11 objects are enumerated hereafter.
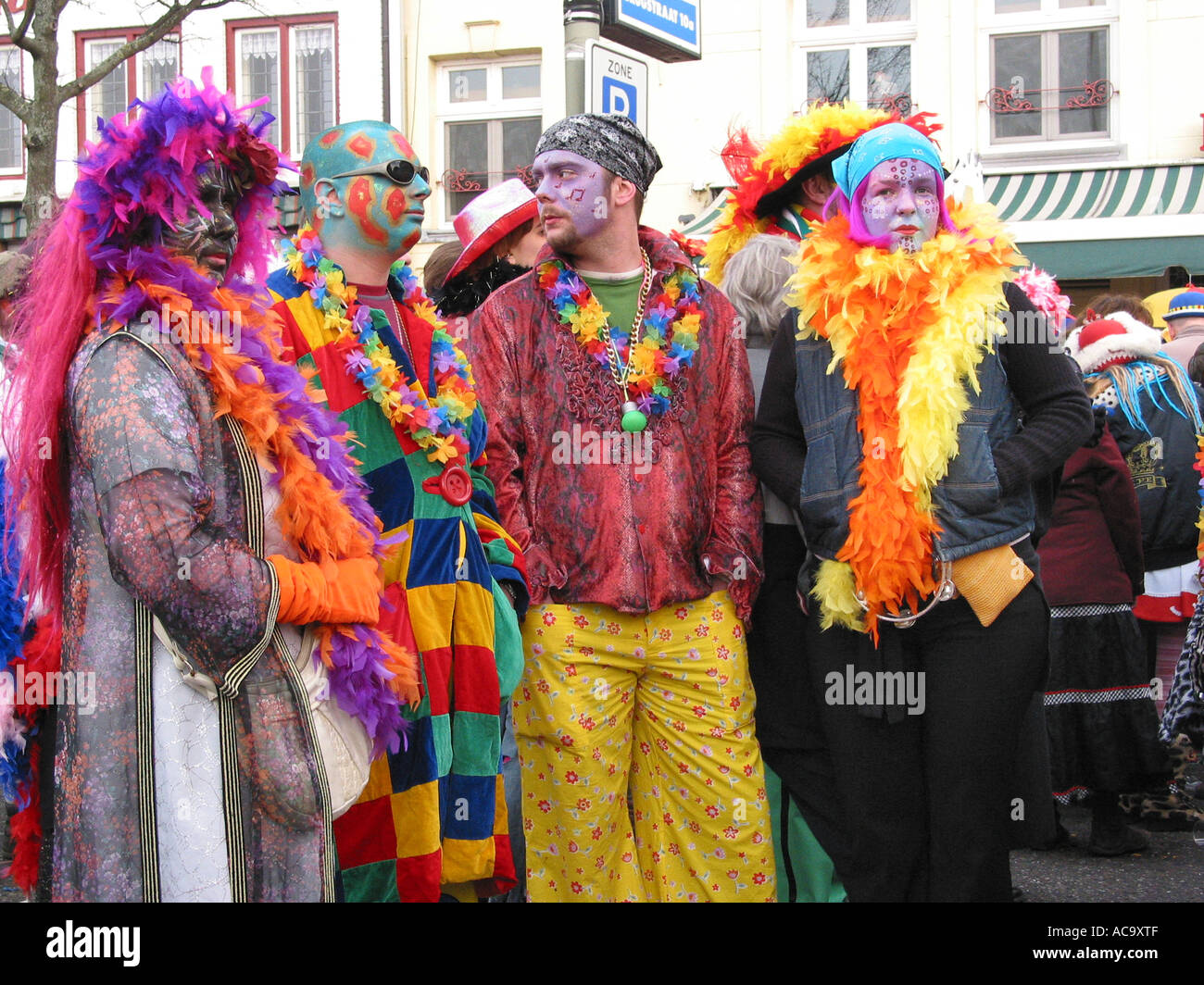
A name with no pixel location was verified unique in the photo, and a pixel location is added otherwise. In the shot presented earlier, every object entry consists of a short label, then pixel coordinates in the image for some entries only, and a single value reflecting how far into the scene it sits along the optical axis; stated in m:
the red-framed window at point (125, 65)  14.49
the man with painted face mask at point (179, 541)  2.19
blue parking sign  5.23
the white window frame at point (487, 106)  13.80
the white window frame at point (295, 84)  14.04
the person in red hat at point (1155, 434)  5.42
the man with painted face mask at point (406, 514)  2.78
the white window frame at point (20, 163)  14.55
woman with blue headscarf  3.15
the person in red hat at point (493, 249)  4.25
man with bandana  3.33
